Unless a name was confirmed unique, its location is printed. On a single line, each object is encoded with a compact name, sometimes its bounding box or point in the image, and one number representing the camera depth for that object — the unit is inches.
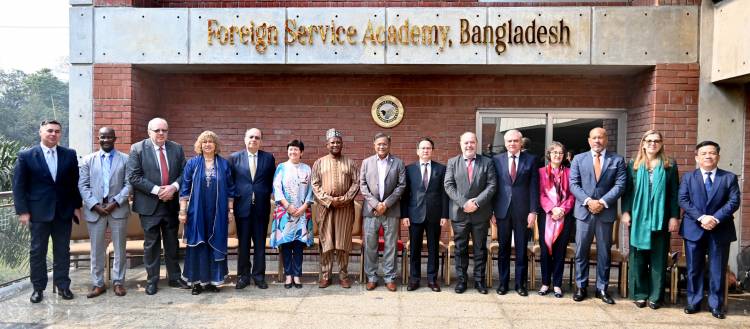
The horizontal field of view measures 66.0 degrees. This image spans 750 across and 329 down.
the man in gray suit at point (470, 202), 231.9
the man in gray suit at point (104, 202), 226.7
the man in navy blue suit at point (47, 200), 214.1
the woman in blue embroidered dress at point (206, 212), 228.4
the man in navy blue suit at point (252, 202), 237.8
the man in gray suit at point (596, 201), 221.0
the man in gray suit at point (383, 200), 237.0
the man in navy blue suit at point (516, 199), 231.5
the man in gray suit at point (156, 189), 225.9
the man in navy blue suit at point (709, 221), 208.8
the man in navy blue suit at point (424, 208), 237.5
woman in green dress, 216.4
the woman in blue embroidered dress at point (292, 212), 239.0
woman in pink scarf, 228.4
